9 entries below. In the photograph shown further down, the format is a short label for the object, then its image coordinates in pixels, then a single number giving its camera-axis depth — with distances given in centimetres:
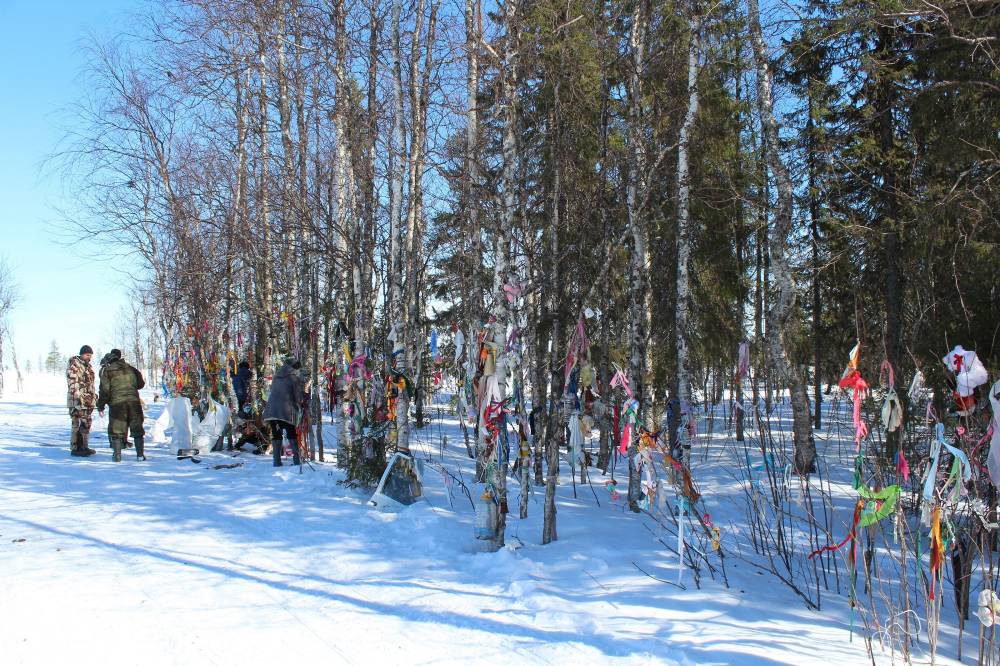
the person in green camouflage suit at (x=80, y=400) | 1081
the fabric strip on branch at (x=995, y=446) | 358
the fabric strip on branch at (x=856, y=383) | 418
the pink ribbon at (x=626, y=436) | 617
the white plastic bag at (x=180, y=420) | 1107
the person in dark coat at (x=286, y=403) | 985
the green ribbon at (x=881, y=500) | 373
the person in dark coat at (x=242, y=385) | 1244
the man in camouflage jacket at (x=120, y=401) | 1041
